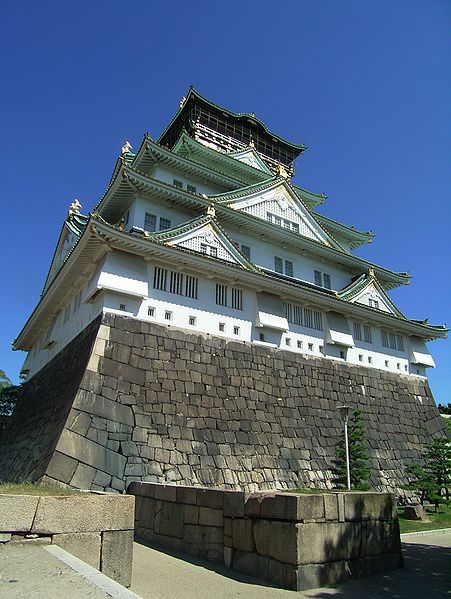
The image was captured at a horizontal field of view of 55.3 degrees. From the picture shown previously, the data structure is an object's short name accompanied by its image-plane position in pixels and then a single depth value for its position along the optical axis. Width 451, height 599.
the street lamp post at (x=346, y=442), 12.98
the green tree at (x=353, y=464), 14.67
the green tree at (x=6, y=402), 30.05
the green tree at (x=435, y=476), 15.61
